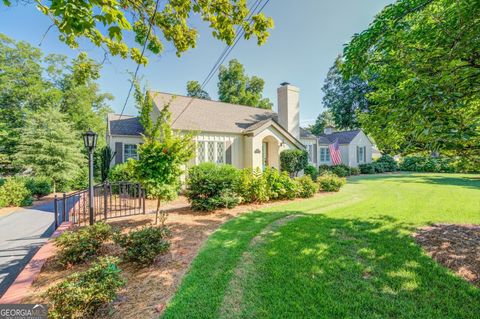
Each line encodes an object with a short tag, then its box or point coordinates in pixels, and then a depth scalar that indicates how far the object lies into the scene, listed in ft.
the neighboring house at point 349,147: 77.15
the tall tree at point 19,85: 72.21
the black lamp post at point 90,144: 21.20
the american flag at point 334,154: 68.28
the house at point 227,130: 44.45
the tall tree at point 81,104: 81.87
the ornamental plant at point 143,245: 13.45
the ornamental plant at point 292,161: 49.55
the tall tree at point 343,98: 98.02
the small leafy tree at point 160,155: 21.42
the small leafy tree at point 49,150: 48.52
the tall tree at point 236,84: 106.01
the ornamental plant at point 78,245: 13.91
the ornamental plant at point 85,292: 8.58
